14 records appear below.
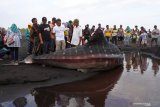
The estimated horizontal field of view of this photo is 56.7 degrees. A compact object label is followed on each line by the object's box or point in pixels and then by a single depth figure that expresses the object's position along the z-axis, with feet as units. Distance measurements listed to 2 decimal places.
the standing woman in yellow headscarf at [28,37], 23.82
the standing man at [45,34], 21.22
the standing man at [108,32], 39.47
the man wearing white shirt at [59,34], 21.64
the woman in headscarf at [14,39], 21.21
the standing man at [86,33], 29.86
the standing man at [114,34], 40.84
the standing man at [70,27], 25.87
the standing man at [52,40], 22.51
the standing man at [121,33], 41.16
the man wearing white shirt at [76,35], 21.63
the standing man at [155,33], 38.48
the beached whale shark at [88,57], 18.03
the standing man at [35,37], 21.84
